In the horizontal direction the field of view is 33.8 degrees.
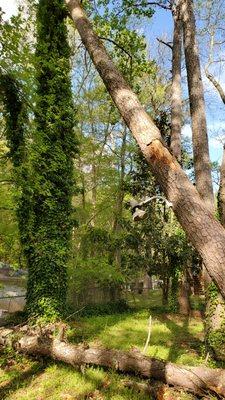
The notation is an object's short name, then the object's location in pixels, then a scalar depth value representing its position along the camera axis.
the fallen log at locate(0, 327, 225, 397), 6.86
